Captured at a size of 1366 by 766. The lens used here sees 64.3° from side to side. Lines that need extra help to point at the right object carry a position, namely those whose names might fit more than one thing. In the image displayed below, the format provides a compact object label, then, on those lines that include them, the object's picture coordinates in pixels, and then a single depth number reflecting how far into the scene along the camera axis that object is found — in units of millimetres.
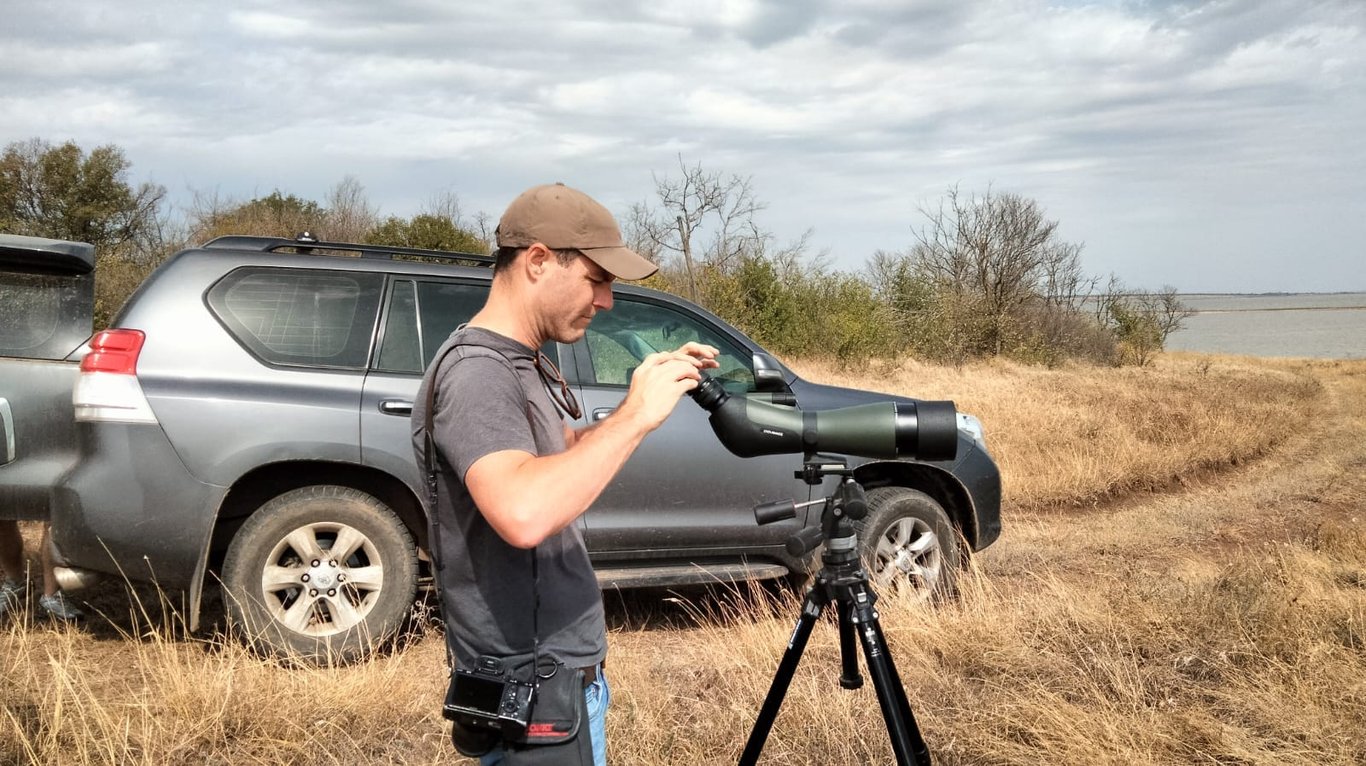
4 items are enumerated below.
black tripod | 2387
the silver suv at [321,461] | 4324
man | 1636
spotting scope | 2229
